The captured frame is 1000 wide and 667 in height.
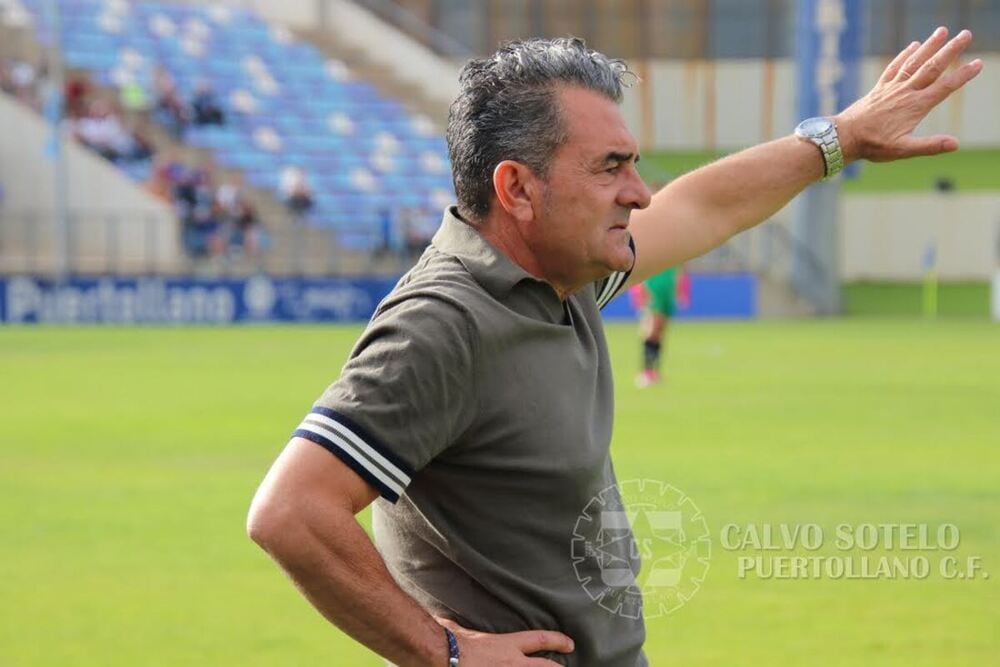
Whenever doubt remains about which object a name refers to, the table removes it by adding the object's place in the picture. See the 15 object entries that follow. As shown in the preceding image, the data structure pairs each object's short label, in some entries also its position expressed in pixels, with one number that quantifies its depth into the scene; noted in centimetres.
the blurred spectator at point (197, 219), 3666
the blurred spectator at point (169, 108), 4162
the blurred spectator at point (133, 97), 4122
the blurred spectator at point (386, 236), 3812
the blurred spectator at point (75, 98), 4078
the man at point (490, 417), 324
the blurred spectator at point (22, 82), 3969
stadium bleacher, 4231
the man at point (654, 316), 2108
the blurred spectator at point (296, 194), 4019
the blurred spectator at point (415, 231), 3781
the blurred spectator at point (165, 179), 3906
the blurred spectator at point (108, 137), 3969
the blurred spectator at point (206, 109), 4212
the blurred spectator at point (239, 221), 3726
